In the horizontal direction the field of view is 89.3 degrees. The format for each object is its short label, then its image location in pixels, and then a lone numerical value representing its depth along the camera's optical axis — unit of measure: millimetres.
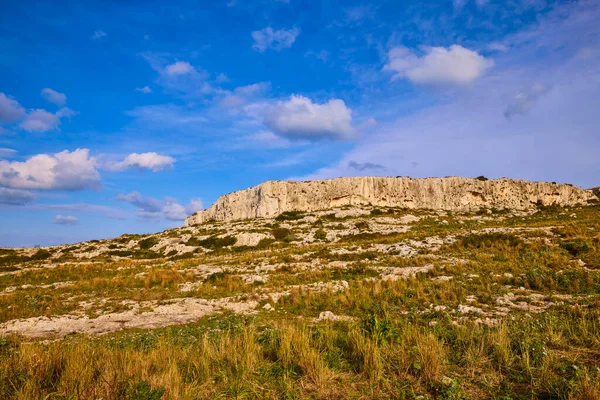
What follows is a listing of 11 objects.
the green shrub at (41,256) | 41538
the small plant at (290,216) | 62219
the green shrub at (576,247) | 17031
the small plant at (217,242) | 42438
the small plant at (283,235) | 42400
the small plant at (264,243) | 41094
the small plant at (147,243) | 45912
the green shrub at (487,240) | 21338
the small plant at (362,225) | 43731
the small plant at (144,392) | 4215
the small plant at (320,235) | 41009
